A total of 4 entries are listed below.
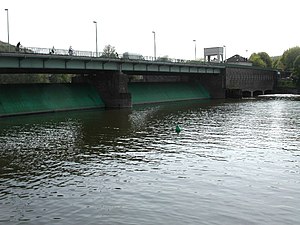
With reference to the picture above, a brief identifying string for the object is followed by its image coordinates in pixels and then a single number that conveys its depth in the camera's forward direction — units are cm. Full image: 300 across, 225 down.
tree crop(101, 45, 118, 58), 19005
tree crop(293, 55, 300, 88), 14332
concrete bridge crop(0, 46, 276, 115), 5852
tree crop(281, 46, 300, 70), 18212
